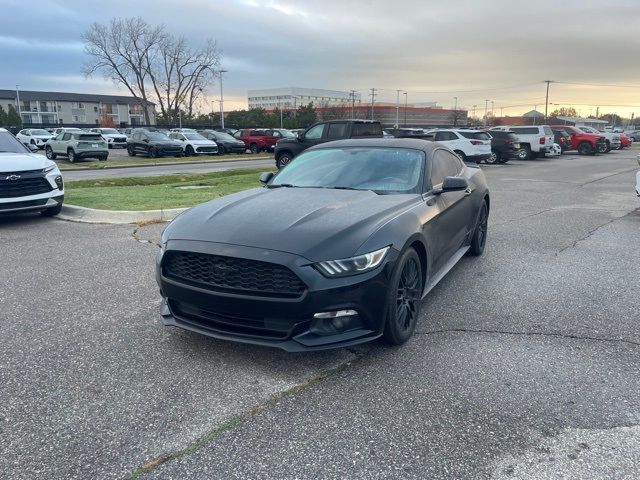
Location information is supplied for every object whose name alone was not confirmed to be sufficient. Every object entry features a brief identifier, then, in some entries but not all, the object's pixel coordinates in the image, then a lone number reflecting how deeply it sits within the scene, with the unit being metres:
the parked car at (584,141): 31.95
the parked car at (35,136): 34.53
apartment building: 104.31
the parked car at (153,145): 28.22
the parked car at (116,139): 39.28
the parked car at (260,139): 34.00
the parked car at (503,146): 24.09
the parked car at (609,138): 33.43
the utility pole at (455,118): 91.19
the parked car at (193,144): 29.64
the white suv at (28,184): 8.08
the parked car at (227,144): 31.73
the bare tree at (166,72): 65.06
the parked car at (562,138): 31.80
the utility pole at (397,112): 86.34
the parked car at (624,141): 38.61
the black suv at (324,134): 17.38
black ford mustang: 3.28
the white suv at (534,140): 26.69
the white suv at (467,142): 21.66
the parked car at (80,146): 25.61
